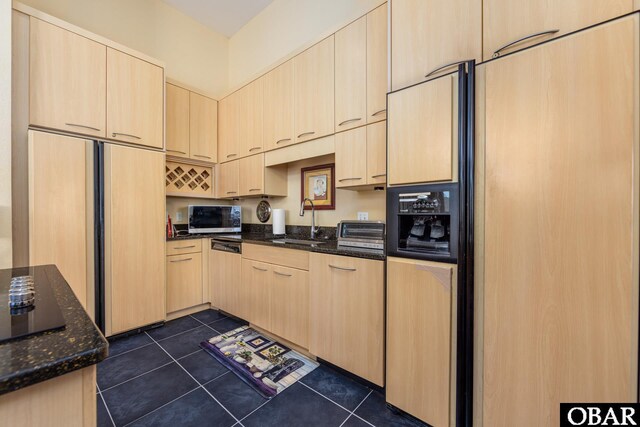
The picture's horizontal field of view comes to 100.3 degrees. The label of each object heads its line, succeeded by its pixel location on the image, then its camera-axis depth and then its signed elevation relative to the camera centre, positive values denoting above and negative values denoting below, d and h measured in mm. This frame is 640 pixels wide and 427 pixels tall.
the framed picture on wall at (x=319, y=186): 2543 +264
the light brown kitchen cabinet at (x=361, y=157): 1814 +400
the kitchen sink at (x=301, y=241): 2289 -266
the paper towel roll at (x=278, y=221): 2829 -93
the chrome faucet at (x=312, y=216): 2547 -35
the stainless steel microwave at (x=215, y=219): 2967 -80
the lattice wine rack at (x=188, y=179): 3033 +392
